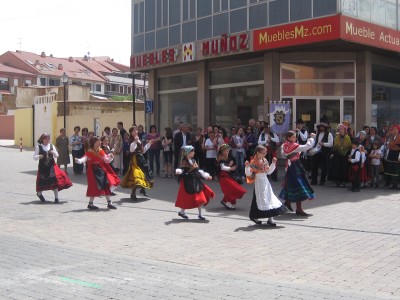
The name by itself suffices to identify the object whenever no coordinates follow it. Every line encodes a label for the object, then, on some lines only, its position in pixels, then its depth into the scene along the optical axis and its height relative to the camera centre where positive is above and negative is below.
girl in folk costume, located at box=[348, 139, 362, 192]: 15.02 -0.80
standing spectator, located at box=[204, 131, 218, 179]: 17.66 -0.48
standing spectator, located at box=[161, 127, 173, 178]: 18.82 -0.55
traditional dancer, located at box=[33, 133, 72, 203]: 13.34 -0.88
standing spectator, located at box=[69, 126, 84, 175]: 20.42 -0.42
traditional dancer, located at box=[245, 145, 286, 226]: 9.93 -1.01
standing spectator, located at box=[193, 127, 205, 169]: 18.14 -0.46
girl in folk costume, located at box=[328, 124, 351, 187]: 15.77 -0.57
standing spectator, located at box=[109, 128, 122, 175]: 19.09 -0.29
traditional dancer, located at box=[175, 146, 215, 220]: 10.84 -1.01
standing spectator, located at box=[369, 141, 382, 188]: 15.60 -0.76
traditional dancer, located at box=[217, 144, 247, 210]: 11.84 -0.98
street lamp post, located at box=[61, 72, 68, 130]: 36.31 +3.60
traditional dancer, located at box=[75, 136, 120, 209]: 12.21 -0.85
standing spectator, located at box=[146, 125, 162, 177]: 18.67 -0.56
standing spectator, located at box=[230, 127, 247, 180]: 17.41 -0.44
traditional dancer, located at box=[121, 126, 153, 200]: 13.40 -0.89
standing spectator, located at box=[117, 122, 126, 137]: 19.42 +0.14
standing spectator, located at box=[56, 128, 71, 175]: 21.06 -0.51
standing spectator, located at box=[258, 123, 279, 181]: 16.92 -0.19
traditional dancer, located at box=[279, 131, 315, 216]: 11.04 -0.85
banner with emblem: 18.36 +0.60
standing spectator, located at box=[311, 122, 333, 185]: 16.28 -0.50
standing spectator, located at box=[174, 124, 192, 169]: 18.38 -0.11
